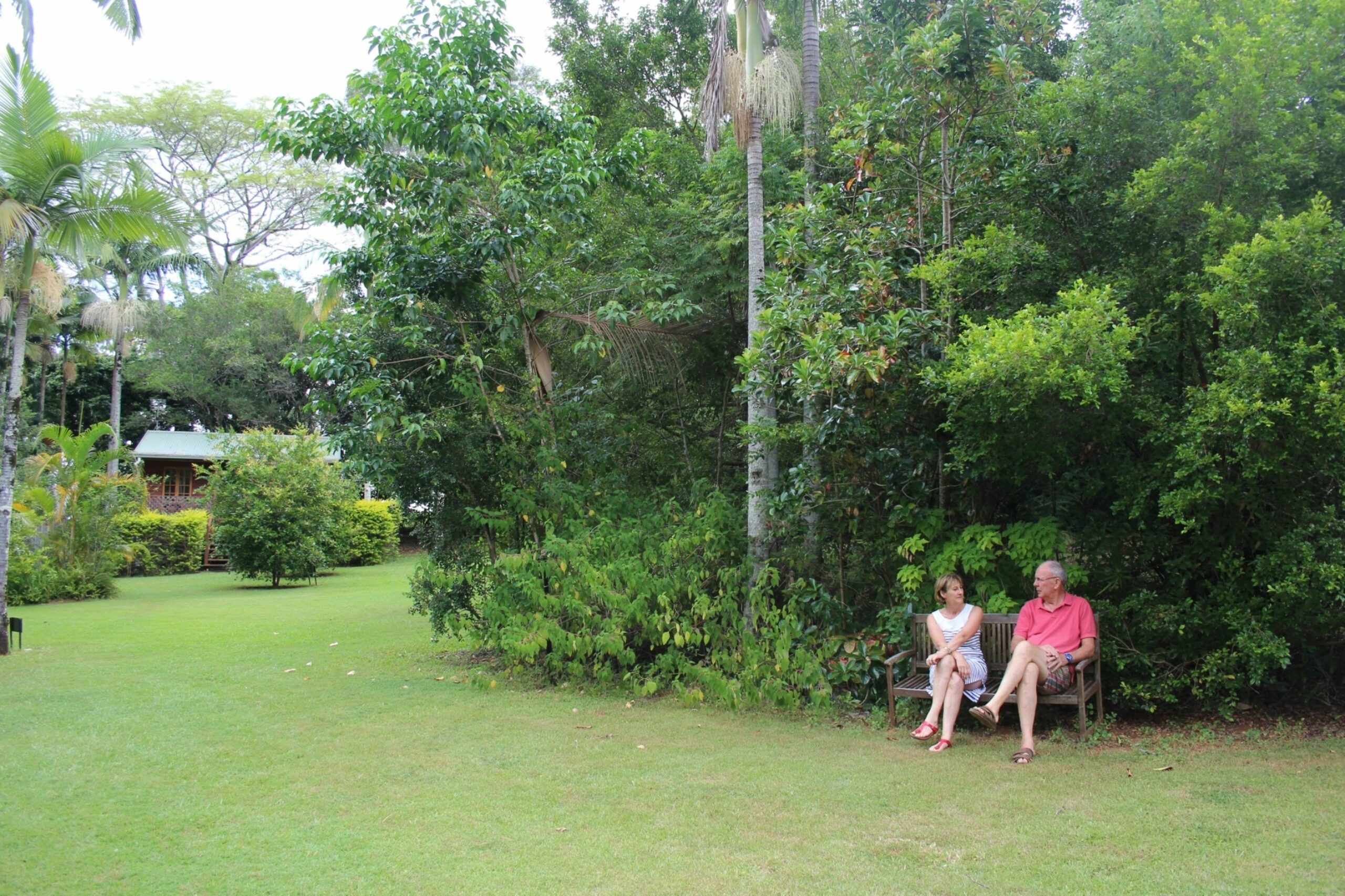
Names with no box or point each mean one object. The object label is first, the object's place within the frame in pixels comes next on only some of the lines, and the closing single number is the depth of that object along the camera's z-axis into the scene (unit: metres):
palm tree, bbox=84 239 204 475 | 28.66
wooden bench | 6.14
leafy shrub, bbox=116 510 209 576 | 22.03
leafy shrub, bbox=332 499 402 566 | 25.14
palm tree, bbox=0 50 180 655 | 10.06
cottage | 30.05
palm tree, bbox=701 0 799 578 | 8.45
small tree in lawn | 19.11
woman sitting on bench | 6.12
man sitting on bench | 5.80
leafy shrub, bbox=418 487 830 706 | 7.42
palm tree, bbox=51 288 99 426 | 27.03
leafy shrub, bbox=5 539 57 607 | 16.67
